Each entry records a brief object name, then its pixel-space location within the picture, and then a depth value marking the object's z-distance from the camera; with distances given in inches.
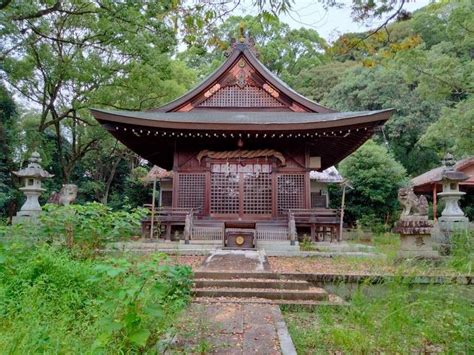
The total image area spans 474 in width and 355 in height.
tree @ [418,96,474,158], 500.1
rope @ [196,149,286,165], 436.1
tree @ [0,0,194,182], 423.5
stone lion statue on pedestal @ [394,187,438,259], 278.5
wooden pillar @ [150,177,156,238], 370.5
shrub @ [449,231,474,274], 238.3
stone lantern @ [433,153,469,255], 321.4
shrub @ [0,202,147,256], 199.6
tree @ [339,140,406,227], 728.3
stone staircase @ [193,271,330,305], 197.3
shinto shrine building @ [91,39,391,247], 388.2
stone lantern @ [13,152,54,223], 377.1
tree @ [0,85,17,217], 595.5
